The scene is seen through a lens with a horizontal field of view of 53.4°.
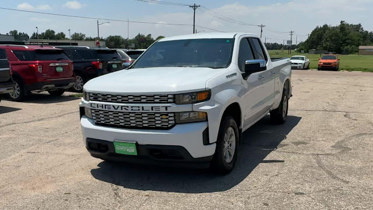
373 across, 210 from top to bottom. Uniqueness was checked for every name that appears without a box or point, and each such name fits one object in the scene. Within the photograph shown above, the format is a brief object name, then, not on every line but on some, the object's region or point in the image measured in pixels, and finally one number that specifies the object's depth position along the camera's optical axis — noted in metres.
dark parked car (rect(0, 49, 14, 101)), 9.74
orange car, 33.38
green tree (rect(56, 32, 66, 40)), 142.25
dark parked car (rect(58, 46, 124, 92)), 14.13
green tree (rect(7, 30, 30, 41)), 67.32
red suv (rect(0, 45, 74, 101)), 11.24
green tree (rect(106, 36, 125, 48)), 130.26
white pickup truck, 4.14
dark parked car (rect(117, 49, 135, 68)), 16.09
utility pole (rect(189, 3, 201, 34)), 64.80
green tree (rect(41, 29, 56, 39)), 139.80
